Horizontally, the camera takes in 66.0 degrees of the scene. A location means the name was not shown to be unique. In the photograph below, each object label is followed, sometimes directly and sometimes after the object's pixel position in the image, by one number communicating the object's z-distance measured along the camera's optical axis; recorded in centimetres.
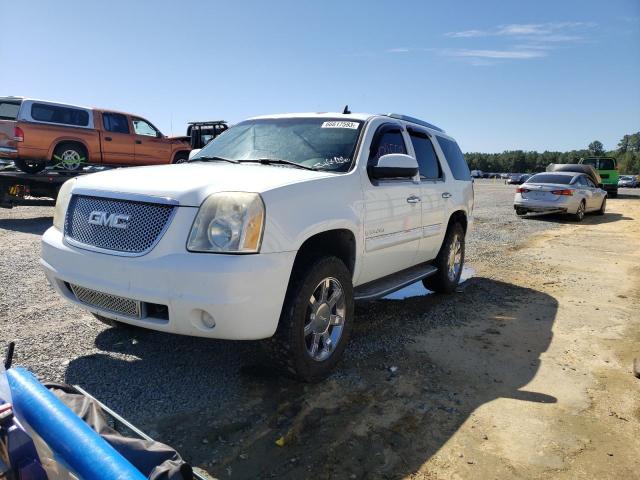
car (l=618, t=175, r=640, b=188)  5909
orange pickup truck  1073
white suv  280
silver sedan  1483
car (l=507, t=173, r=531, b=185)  5634
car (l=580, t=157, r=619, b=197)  2802
